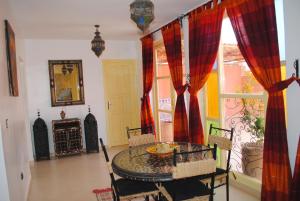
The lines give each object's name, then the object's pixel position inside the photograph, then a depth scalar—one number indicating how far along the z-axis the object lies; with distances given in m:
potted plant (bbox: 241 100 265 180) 3.21
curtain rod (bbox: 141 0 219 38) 3.68
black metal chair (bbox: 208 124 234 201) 2.75
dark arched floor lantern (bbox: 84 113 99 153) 5.69
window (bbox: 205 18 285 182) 3.22
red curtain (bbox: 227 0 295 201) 2.55
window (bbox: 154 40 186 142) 5.14
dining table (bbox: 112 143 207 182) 2.12
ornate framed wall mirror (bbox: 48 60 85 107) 5.66
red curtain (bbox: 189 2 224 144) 3.44
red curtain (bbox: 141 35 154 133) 5.51
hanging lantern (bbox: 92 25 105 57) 4.14
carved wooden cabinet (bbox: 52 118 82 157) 5.43
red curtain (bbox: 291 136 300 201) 2.38
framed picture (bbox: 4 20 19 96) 2.85
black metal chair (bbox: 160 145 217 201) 2.05
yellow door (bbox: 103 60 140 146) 6.16
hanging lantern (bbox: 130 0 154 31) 1.97
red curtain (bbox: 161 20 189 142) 4.27
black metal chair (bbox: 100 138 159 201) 2.38
